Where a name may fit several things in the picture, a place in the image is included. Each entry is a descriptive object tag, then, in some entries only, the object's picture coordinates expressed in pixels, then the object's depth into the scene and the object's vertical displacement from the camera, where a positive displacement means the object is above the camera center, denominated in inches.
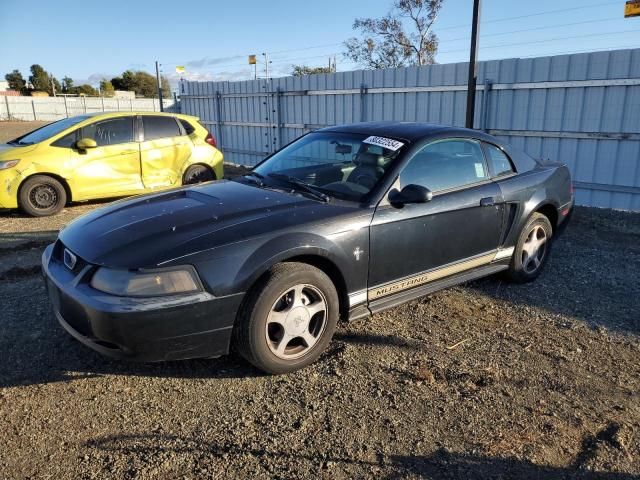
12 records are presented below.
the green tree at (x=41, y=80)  3117.6 +112.5
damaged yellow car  290.7 -36.4
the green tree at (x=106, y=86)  2886.3 +73.9
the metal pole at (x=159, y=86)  653.1 +16.4
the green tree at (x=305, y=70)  1840.2 +100.0
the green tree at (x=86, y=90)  2923.5 +49.9
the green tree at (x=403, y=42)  1125.7 +126.3
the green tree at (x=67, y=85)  3112.7 +82.4
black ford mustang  109.1 -35.3
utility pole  329.7 +20.8
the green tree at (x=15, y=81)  3277.6 +112.6
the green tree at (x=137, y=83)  3277.6 +96.7
